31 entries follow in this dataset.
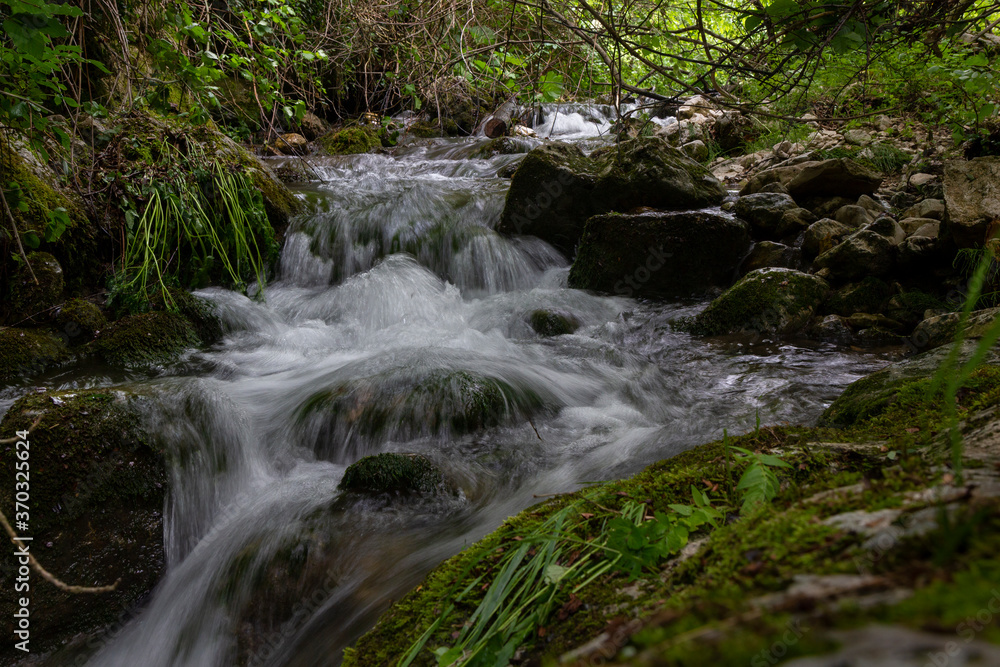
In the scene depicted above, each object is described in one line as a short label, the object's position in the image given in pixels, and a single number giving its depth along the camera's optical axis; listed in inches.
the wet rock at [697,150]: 384.8
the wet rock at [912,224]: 215.6
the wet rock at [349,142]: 450.2
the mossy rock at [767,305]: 203.2
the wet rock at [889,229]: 209.9
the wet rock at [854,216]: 240.8
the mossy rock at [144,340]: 180.9
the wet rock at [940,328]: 131.8
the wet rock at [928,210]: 218.7
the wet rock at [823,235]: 229.5
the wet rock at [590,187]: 270.8
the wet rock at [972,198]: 175.5
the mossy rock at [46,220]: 189.5
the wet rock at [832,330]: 192.7
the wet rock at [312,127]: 483.1
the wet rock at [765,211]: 257.4
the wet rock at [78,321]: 186.9
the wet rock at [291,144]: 434.6
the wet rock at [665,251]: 240.5
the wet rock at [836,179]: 259.3
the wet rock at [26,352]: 166.7
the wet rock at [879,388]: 86.8
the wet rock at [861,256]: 204.1
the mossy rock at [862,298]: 199.9
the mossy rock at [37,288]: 183.8
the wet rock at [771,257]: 238.8
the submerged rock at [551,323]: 224.5
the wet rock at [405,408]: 150.2
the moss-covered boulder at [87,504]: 103.7
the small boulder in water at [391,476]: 121.5
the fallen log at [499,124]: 470.3
